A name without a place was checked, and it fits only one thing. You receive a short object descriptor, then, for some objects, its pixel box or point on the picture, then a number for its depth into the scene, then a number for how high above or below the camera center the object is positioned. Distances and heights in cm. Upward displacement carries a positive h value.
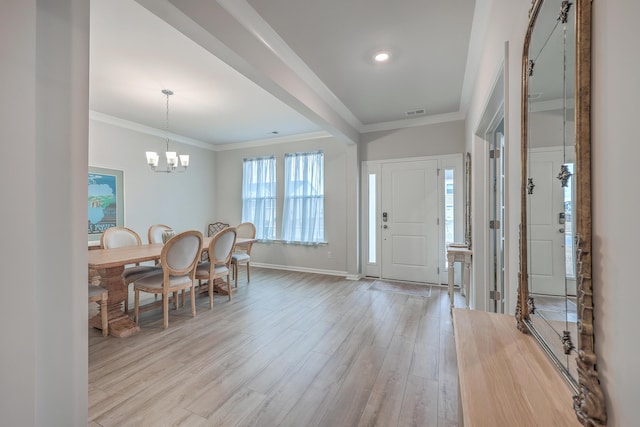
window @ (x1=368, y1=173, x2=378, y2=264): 488 -13
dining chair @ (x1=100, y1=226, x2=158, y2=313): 322 -42
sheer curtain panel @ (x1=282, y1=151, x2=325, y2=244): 531 +28
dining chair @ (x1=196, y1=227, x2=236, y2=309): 344 -61
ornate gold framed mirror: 63 +5
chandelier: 368 +72
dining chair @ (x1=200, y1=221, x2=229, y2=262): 620 -33
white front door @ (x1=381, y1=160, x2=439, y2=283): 441 -13
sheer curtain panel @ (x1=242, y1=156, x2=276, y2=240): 579 +38
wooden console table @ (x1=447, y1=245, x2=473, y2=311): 298 -51
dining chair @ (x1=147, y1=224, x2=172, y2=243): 422 -32
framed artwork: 416 +18
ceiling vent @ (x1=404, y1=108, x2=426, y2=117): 411 +151
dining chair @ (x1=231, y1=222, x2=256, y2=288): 437 -68
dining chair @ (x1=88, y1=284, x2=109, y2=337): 261 -84
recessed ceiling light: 263 +151
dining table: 270 -74
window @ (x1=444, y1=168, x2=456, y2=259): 429 +11
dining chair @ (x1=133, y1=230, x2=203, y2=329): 288 -63
